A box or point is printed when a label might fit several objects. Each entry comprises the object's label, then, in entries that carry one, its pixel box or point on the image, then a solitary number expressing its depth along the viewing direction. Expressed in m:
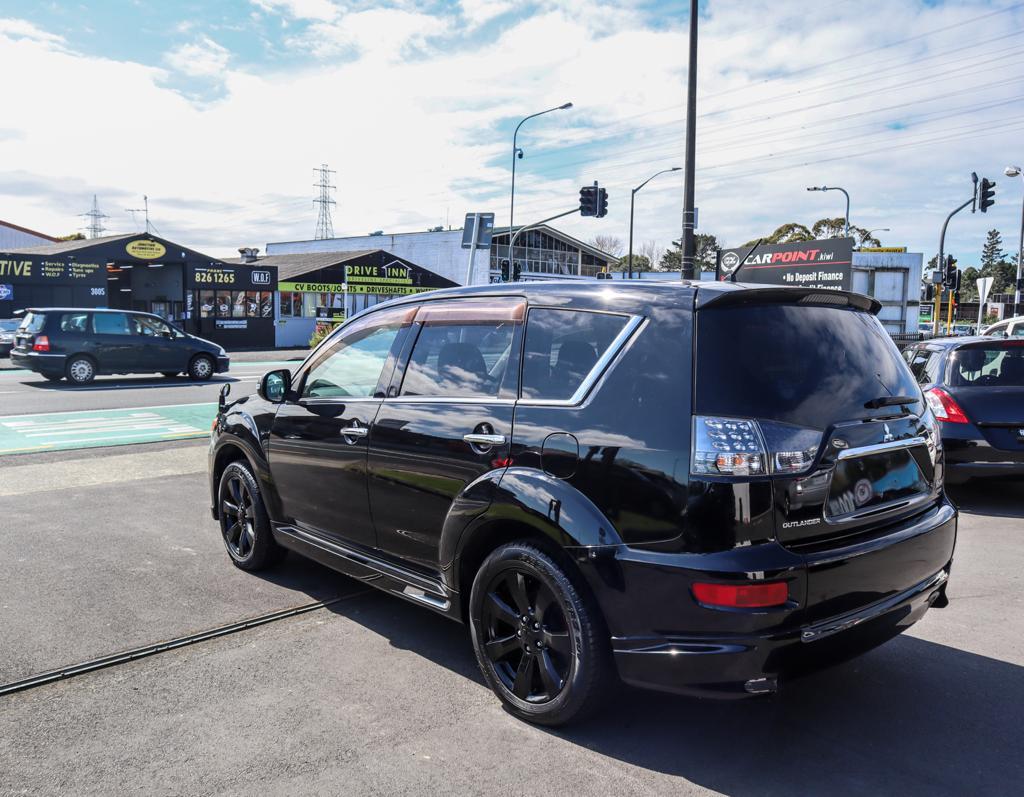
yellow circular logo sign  34.06
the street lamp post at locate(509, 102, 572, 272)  33.92
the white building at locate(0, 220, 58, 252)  54.22
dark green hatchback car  18.08
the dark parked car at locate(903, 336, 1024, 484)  7.04
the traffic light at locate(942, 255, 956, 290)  28.17
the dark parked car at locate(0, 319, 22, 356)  25.45
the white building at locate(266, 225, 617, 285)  62.88
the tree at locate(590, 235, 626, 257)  108.62
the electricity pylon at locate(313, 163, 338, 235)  97.50
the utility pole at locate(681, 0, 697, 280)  13.63
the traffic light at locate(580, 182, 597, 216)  26.61
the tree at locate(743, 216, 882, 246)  77.69
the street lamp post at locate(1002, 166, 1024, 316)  30.70
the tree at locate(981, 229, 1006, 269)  143.50
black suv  2.79
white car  16.73
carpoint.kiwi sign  26.53
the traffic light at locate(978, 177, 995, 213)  26.09
